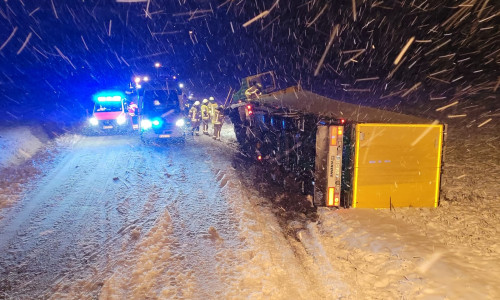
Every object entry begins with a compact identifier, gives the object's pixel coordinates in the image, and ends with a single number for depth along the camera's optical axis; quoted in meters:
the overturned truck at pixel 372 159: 6.32
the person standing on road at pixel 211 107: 15.08
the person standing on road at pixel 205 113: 15.33
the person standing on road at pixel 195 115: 15.58
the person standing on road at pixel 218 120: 14.16
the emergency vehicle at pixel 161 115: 14.02
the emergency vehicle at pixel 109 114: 16.64
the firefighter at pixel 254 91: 14.36
